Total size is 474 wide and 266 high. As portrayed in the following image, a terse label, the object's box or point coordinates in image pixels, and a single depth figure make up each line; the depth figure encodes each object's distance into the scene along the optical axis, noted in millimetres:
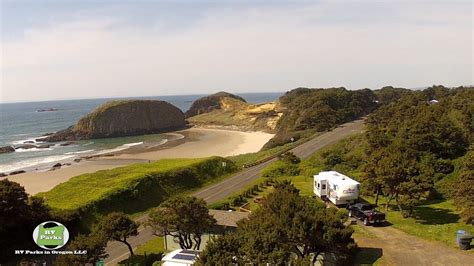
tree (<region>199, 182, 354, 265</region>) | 18859
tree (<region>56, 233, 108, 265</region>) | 21938
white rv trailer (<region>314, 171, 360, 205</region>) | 35344
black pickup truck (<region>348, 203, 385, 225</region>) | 31469
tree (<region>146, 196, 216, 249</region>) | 26469
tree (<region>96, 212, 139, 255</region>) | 26344
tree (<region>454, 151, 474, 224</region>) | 27877
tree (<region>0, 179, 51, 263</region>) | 28891
